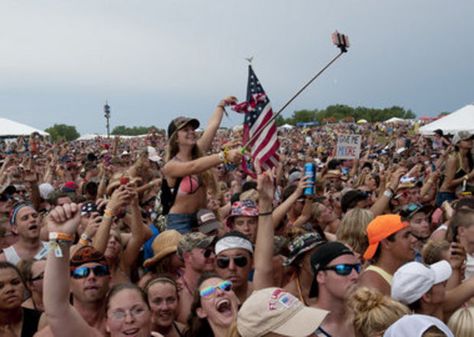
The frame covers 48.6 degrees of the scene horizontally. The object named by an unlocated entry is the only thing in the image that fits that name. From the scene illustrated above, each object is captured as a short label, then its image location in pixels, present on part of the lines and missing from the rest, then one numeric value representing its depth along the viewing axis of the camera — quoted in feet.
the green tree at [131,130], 366.84
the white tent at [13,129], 73.25
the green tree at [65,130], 330.93
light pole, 69.87
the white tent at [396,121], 185.98
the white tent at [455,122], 63.98
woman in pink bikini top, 17.72
